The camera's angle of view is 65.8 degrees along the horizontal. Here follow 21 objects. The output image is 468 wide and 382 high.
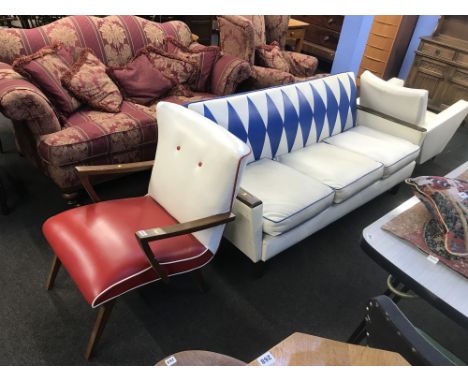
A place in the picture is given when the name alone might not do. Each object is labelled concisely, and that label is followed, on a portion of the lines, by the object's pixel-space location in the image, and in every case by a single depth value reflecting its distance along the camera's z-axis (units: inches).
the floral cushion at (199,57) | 103.8
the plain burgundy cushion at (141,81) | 94.4
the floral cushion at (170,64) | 99.2
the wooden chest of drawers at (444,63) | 141.5
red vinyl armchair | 49.6
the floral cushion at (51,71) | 79.4
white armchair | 95.7
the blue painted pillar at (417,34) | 161.7
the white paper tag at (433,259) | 49.9
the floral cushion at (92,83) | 85.9
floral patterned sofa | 74.9
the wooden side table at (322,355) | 27.3
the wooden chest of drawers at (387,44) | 158.7
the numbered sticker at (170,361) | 30.4
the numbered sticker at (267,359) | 26.8
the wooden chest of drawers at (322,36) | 183.6
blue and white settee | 66.2
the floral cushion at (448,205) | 50.3
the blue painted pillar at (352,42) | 136.9
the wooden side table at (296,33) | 168.7
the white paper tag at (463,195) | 52.7
